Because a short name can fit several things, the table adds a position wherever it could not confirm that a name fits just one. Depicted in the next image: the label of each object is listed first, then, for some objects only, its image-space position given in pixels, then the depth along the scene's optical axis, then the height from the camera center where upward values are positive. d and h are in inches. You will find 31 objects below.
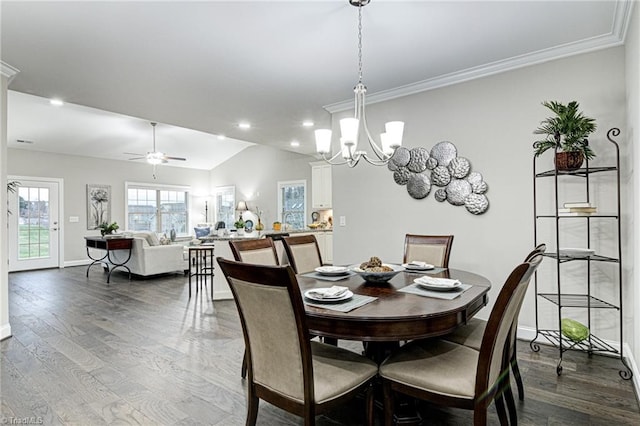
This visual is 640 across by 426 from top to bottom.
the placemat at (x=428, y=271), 101.3 -16.8
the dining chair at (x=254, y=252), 101.0 -11.7
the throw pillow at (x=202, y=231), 350.3 -17.1
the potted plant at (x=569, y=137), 102.5 +22.3
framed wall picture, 329.4 +9.1
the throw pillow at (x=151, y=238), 256.4 -17.3
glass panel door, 286.0 -8.8
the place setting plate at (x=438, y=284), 76.7 -15.7
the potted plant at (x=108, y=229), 269.4 -11.1
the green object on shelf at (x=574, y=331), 105.5 -35.7
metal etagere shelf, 101.8 -22.3
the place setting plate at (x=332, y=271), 95.8 -15.7
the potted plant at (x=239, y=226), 228.3 -7.9
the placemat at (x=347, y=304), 63.9 -17.1
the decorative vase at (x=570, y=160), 104.3 +15.5
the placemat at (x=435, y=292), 72.5 -17.1
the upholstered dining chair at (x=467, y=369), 57.1 -28.2
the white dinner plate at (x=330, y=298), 67.5 -16.3
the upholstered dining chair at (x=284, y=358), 56.3 -25.0
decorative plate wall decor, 134.6 +15.1
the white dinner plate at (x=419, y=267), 103.3 -15.9
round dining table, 59.6 -18.2
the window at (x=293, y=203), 335.6 +10.4
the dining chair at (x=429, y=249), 116.5 -12.3
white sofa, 247.3 -30.3
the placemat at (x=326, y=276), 92.5 -16.9
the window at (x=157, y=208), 362.3 +6.7
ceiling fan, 278.6 +45.1
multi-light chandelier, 93.3 +21.2
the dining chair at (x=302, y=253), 118.4 -13.7
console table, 246.7 -22.8
